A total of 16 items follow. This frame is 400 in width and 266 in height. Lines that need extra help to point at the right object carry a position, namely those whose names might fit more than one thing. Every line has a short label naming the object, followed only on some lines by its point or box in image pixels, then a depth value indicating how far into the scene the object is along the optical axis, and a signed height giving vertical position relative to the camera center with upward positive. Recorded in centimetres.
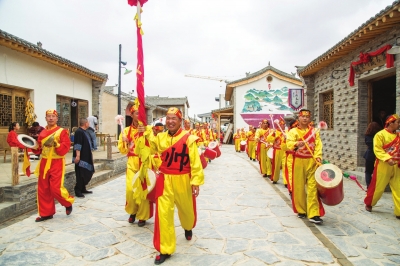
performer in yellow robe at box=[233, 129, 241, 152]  2310 -99
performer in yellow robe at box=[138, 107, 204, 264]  355 -66
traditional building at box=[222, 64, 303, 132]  2944 +330
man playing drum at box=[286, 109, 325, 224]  495 -73
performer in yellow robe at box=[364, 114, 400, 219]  529 -67
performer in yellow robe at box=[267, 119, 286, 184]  872 -83
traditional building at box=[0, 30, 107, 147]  931 +179
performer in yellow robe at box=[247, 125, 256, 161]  1598 -91
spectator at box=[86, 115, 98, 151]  1257 -6
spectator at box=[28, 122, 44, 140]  962 -4
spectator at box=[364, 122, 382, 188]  701 -56
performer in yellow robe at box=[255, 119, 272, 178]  994 -72
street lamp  1709 +349
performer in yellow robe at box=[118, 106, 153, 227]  479 -71
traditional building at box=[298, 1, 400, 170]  732 +151
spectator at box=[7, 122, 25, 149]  782 -5
